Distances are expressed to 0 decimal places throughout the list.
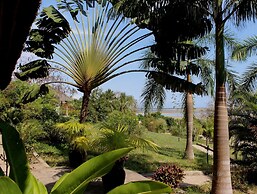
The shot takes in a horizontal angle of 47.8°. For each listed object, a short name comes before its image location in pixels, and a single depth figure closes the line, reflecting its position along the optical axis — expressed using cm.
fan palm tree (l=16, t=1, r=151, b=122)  984
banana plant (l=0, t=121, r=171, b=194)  197
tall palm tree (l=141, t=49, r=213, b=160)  1359
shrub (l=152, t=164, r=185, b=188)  827
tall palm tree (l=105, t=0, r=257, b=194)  701
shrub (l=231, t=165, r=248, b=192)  1007
